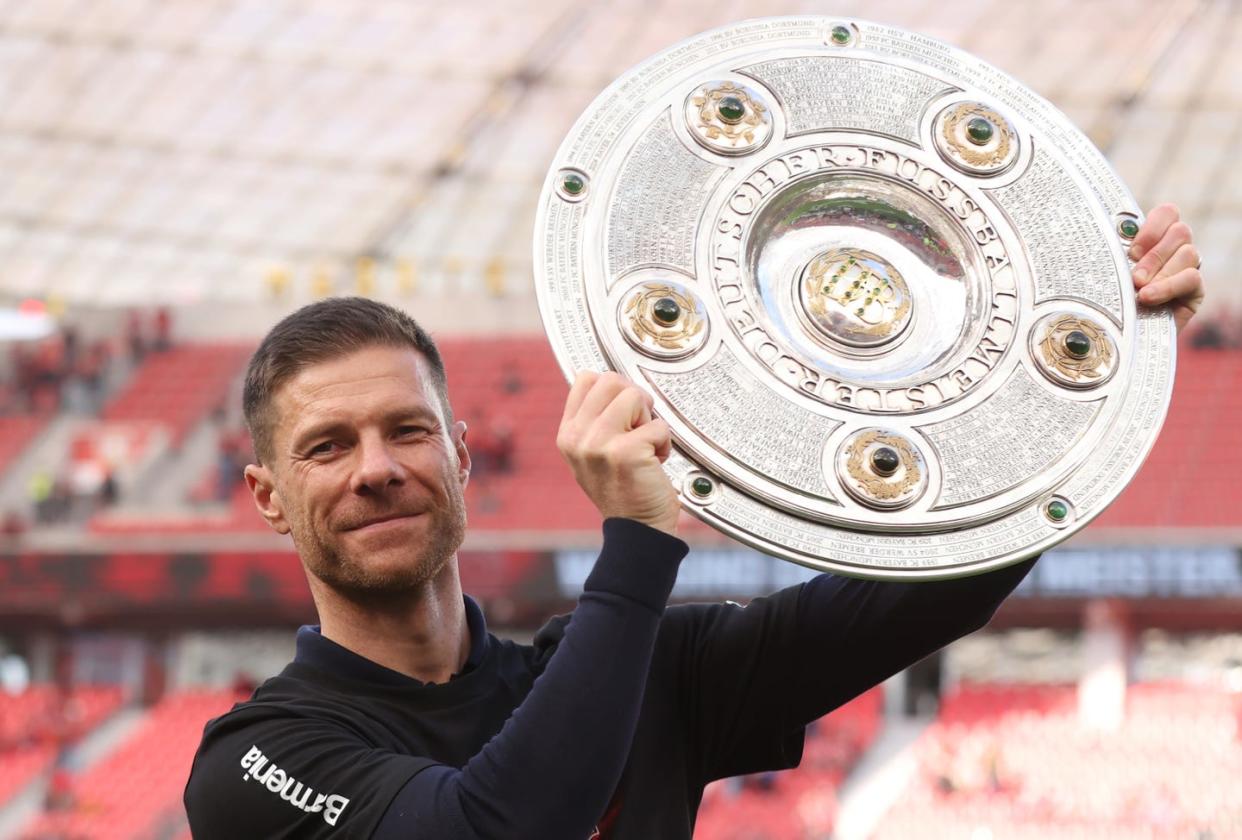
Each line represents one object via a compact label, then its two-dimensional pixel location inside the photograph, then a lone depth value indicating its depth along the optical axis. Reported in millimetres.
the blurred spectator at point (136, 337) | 18547
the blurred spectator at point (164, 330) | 18641
